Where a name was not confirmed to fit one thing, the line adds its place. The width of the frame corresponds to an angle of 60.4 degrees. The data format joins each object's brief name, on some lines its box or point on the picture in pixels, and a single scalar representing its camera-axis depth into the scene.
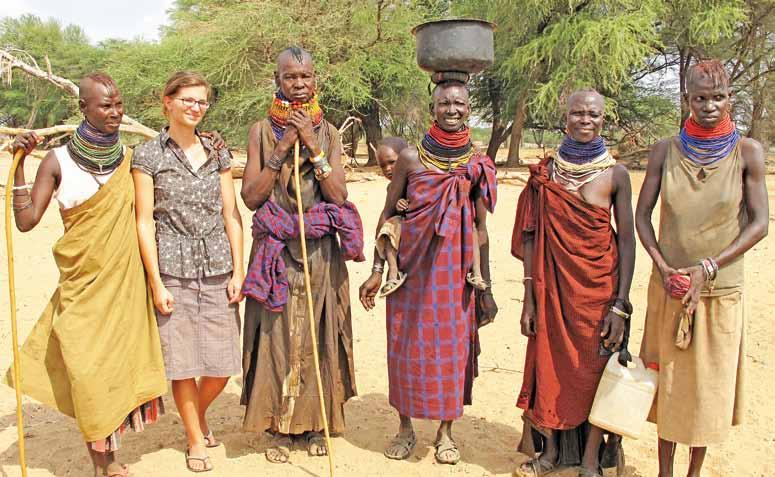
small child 3.33
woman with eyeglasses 3.16
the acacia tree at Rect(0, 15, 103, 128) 27.95
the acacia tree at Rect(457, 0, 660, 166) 15.14
